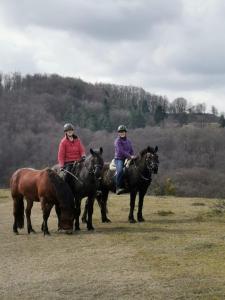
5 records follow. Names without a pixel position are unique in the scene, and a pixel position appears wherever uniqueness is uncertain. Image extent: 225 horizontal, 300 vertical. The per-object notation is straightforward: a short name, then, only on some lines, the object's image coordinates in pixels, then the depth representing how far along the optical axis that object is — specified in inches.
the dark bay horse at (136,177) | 564.4
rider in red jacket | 531.2
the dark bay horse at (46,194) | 503.2
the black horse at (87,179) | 510.3
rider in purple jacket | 577.3
